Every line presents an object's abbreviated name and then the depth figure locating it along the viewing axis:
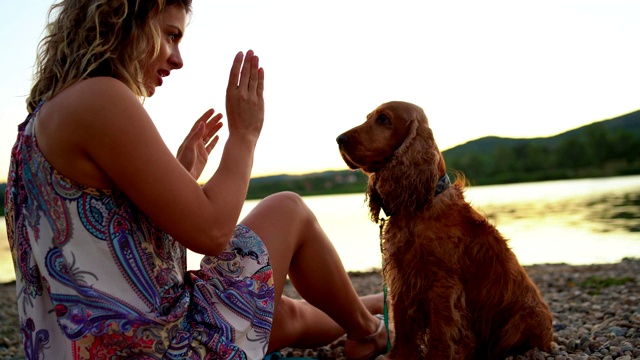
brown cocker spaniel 2.73
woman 1.70
